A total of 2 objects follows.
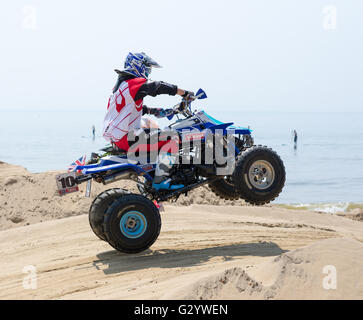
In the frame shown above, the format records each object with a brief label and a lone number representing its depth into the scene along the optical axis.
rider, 16.09
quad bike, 15.39
